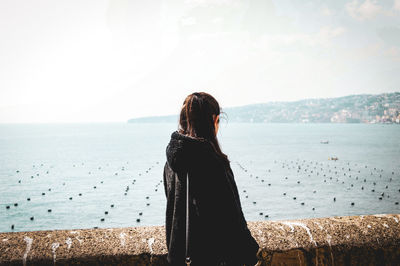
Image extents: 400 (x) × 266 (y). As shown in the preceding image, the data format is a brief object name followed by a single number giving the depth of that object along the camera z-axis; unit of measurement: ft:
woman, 8.59
